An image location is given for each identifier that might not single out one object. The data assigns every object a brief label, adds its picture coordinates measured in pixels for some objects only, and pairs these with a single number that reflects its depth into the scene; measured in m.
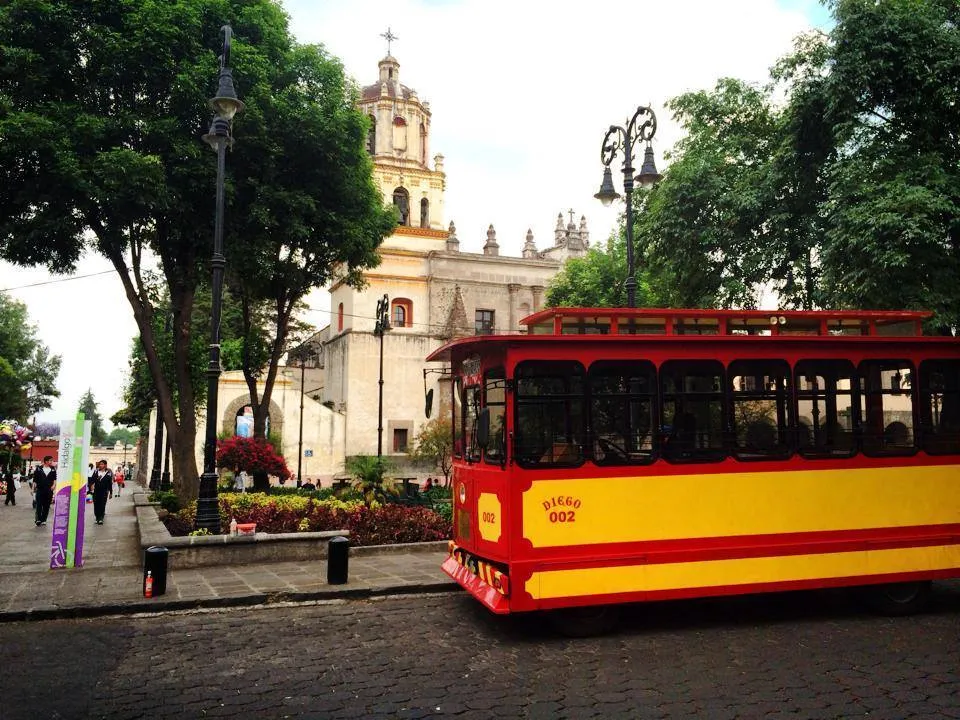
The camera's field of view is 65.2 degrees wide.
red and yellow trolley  7.87
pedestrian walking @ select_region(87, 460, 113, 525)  21.45
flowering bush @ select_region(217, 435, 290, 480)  25.80
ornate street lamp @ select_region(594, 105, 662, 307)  14.70
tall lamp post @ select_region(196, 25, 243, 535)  13.22
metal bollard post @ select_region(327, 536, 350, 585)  10.50
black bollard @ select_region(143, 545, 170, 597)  9.83
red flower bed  14.30
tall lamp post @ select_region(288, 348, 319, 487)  47.51
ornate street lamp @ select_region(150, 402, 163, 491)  29.39
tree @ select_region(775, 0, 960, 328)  15.31
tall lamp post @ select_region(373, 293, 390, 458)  28.01
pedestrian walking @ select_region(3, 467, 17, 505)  31.81
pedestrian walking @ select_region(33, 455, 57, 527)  21.08
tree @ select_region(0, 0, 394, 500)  16.25
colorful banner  12.03
